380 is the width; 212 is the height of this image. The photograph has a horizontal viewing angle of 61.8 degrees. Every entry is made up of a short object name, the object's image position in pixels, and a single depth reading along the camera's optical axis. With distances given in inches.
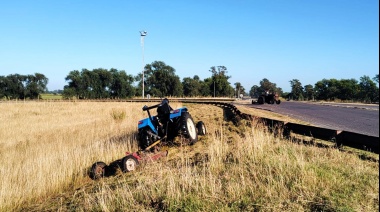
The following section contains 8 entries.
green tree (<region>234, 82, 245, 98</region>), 4739.2
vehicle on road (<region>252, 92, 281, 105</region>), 1157.1
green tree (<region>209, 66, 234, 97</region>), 4042.8
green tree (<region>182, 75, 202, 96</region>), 3864.2
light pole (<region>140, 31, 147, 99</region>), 2015.3
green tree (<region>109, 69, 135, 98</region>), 3334.2
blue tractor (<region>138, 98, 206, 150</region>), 334.3
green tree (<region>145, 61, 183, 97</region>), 3644.2
